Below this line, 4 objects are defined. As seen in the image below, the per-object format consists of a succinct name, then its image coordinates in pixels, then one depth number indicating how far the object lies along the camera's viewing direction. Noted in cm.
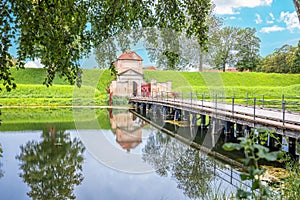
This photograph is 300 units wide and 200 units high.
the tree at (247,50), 3984
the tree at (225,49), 3530
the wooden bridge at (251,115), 651
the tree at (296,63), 3390
